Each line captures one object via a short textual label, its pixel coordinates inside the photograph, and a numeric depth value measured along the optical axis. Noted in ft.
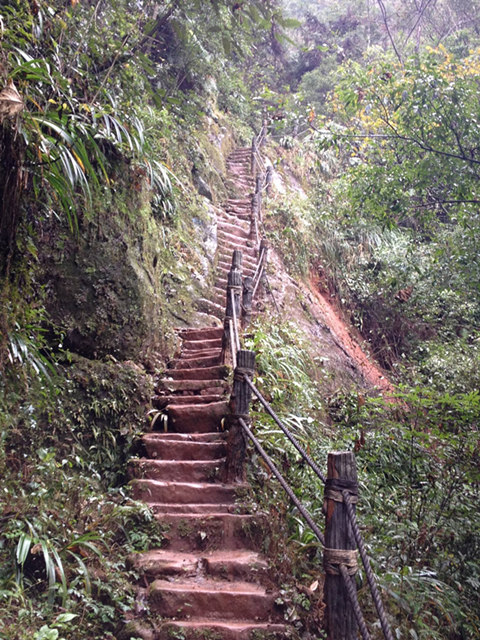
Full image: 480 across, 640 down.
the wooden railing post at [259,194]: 38.93
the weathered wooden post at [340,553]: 7.32
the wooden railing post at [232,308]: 17.79
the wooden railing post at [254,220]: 35.96
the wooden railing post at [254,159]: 47.60
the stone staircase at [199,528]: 10.02
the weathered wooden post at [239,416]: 13.03
